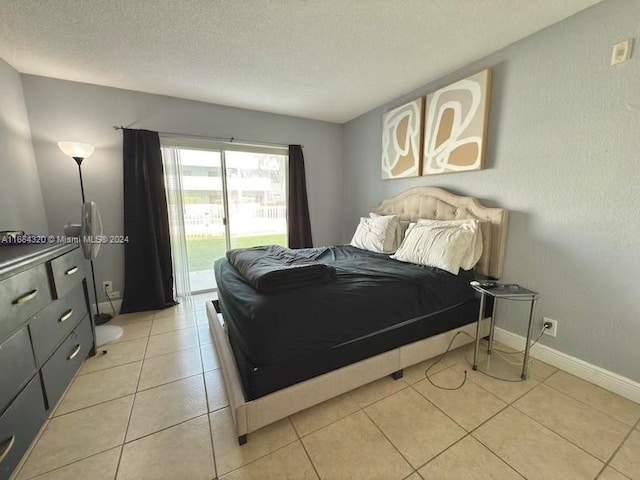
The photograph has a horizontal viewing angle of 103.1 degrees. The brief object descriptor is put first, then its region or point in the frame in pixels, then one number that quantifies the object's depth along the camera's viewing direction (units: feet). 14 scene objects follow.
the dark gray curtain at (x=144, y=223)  9.01
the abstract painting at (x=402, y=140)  8.80
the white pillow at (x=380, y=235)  8.80
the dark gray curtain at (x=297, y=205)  11.97
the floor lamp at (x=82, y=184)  7.43
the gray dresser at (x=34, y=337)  3.64
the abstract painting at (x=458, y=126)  6.97
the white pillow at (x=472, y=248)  6.64
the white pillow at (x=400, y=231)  8.92
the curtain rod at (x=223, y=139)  9.43
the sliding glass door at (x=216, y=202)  10.13
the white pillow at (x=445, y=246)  6.48
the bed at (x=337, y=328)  4.16
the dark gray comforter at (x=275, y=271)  4.67
